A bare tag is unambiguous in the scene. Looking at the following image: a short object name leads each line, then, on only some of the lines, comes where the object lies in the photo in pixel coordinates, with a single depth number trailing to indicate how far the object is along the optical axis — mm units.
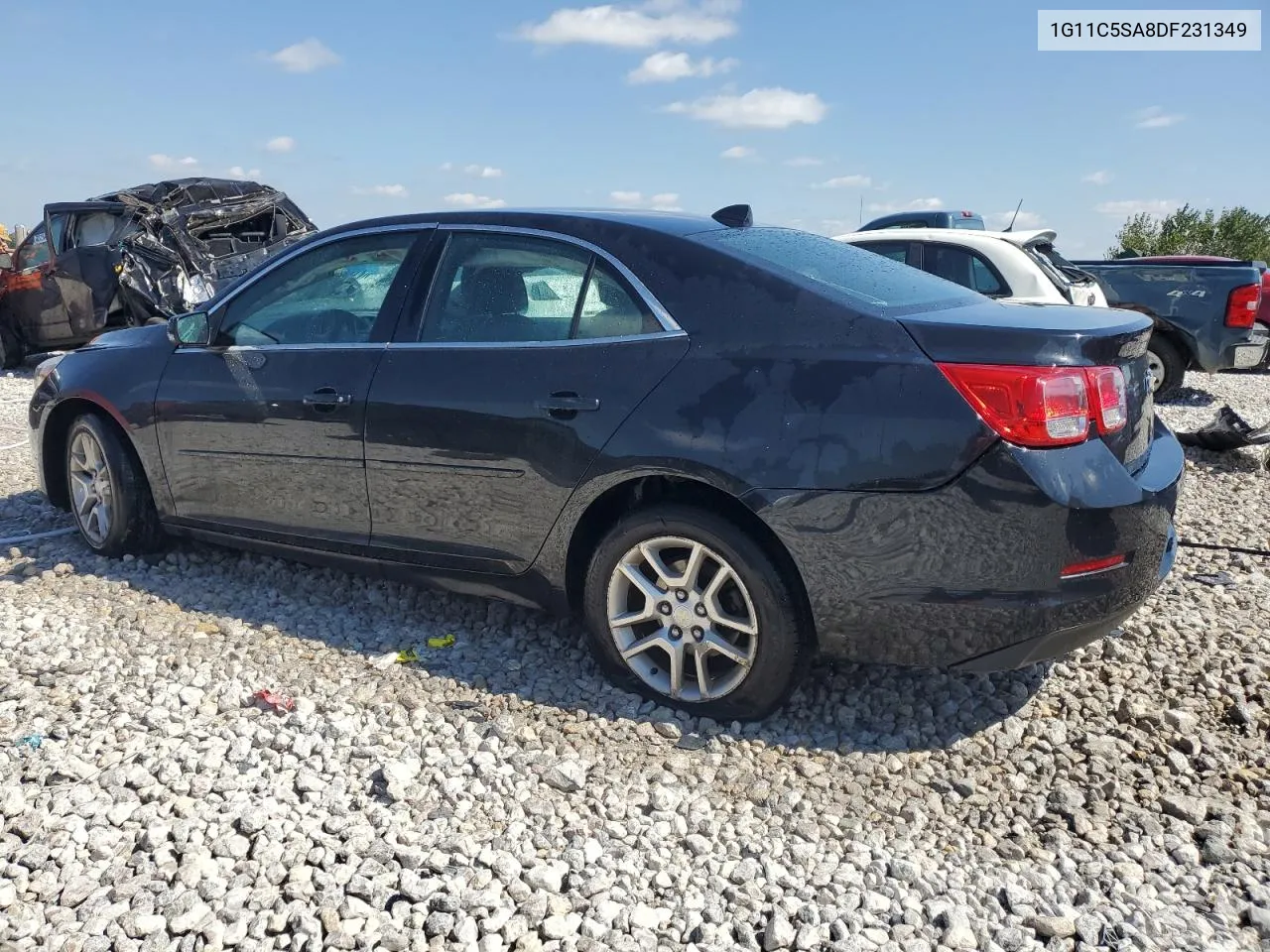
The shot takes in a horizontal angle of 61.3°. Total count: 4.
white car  8539
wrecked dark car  12055
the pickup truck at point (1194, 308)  9867
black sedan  2988
